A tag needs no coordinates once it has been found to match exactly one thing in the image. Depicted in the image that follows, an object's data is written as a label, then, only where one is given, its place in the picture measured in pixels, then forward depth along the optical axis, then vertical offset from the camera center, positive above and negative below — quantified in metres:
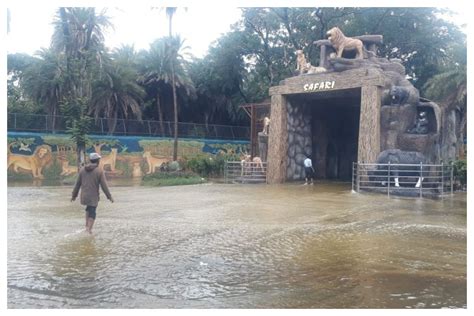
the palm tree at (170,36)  27.66 +6.88
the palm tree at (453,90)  24.88 +3.57
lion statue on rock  18.42 +4.33
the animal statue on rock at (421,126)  16.77 +1.07
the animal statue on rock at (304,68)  19.05 +3.56
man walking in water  8.23 -0.56
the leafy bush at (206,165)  25.50 -0.56
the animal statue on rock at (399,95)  16.59 +2.11
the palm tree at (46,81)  29.86 +4.43
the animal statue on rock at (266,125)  22.33 +1.39
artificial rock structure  16.70 +1.52
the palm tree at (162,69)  33.25 +5.91
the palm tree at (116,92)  31.34 +4.08
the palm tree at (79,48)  24.80 +6.56
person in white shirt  19.20 -0.54
